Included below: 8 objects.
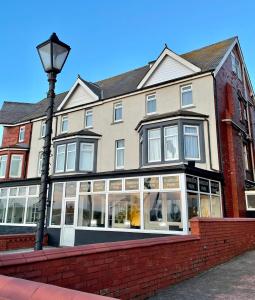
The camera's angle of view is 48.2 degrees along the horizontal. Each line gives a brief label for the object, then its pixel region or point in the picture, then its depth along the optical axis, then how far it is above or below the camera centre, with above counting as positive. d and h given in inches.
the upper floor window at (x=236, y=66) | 821.7 +453.4
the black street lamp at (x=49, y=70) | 195.3 +110.7
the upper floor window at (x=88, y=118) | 876.0 +307.5
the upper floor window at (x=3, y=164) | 987.9 +188.5
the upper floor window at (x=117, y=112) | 823.1 +308.2
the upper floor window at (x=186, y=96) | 702.1 +304.8
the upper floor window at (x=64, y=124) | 925.7 +306.2
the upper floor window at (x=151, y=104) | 761.1 +306.4
